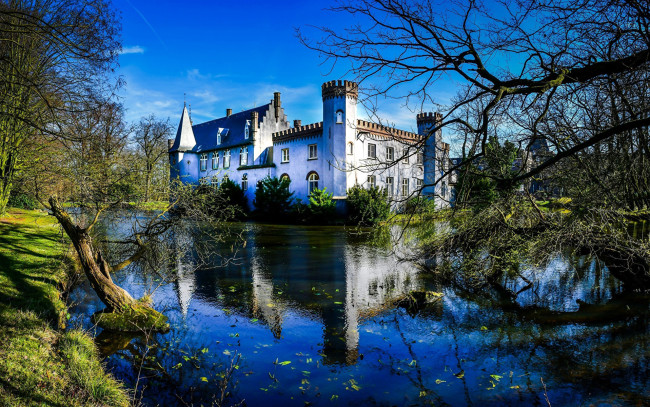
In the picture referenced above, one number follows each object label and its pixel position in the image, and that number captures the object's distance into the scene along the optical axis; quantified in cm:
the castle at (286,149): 3173
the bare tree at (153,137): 4940
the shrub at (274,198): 3231
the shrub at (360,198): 2825
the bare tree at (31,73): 895
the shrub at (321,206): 2934
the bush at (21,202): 2373
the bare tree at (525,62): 461
